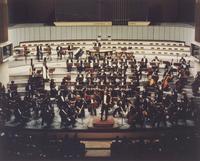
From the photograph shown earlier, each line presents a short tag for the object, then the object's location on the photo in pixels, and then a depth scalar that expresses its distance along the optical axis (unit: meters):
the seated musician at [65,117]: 12.41
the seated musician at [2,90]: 12.70
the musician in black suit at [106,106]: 12.59
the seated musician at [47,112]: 12.44
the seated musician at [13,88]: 13.42
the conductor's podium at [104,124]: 12.51
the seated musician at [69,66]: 16.81
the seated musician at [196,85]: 14.76
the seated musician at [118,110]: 12.83
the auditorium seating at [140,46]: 21.39
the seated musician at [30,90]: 13.53
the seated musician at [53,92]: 13.36
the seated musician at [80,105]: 12.58
